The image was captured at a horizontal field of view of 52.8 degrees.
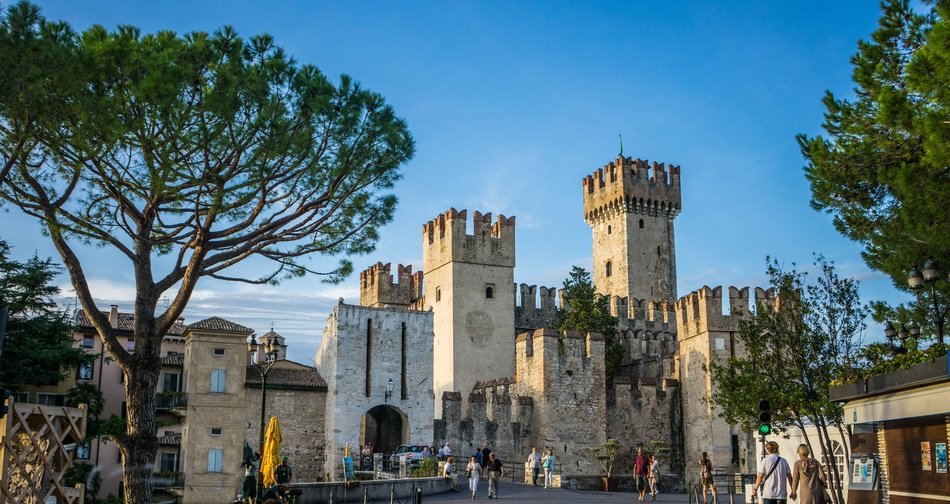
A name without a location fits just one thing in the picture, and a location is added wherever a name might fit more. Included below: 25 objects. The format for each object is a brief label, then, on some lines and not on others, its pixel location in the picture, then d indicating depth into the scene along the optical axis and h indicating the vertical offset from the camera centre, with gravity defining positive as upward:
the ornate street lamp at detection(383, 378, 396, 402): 38.72 +1.64
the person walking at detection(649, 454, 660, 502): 26.47 -1.31
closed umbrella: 20.98 -0.54
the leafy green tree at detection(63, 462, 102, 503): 29.45 -1.62
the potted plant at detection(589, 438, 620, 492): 37.81 -0.92
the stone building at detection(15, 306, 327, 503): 35.62 +0.65
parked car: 33.78 -0.90
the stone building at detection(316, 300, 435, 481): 37.62 +2.31
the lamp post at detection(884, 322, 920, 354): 18.26 +1.89
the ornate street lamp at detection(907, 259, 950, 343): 14.66 +2.34
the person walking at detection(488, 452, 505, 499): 25.61 -1.21
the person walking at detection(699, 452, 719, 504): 23.27 -1.03
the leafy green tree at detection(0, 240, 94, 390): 32.09 +3.36
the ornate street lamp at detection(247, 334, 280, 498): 22.05 +2.53
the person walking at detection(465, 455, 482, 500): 25.47 -1.17
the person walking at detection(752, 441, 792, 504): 15.22 -0.74
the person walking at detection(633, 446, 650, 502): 26.95 -1.15
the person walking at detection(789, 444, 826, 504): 14.98 -0.77
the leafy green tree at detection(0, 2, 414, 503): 16.59 +5.28
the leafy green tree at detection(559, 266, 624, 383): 47.39 +5.78
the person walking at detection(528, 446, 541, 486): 32.38 -1.17
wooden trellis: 13.40 -0.28
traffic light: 18.06 +0.24
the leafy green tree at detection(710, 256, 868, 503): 21.95 +1.66
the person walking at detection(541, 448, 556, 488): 30.89 -1.30
